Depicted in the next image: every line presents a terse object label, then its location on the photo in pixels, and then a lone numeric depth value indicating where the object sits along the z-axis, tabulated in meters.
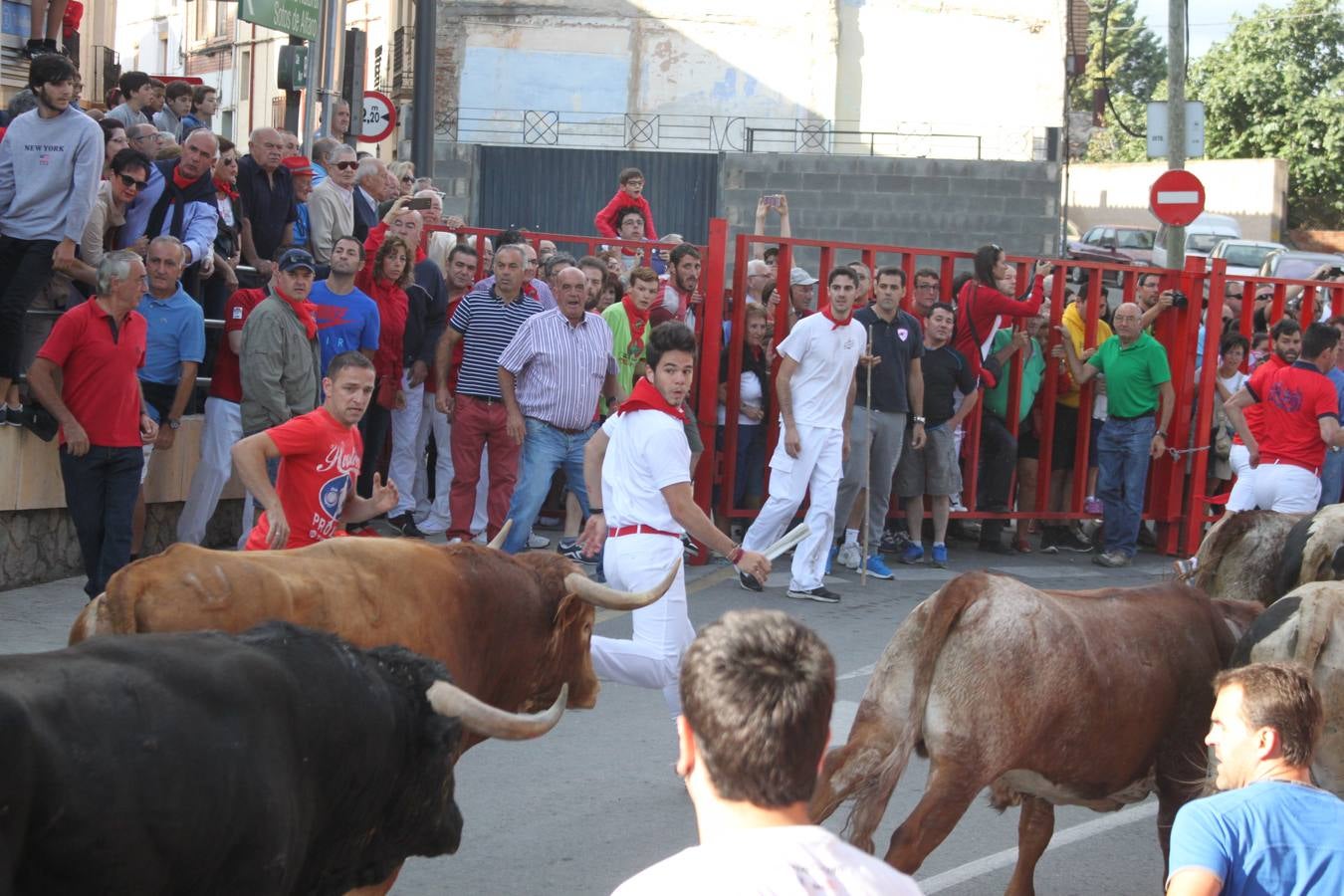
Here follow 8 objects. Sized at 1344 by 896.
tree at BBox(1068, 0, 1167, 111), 74.56
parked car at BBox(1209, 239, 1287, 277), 32.25
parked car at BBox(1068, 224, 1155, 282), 33.91
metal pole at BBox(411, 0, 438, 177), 15.56
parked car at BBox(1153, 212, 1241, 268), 34.59
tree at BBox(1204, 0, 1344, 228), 43.50
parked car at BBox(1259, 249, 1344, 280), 29.58
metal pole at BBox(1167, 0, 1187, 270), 19.83
